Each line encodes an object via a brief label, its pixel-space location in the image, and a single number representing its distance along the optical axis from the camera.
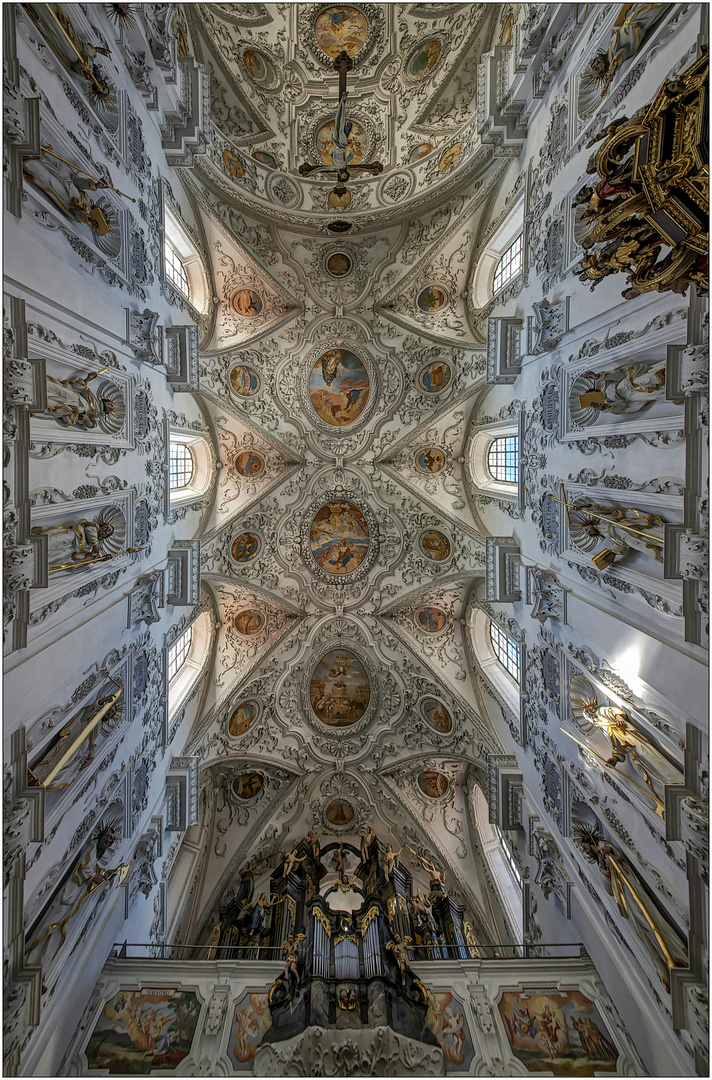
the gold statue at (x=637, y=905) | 6.58
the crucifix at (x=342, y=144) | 10.91
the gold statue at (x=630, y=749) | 6.57
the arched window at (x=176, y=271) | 12.33
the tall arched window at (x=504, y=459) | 13.37
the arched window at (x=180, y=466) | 13.98
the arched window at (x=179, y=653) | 13.61
